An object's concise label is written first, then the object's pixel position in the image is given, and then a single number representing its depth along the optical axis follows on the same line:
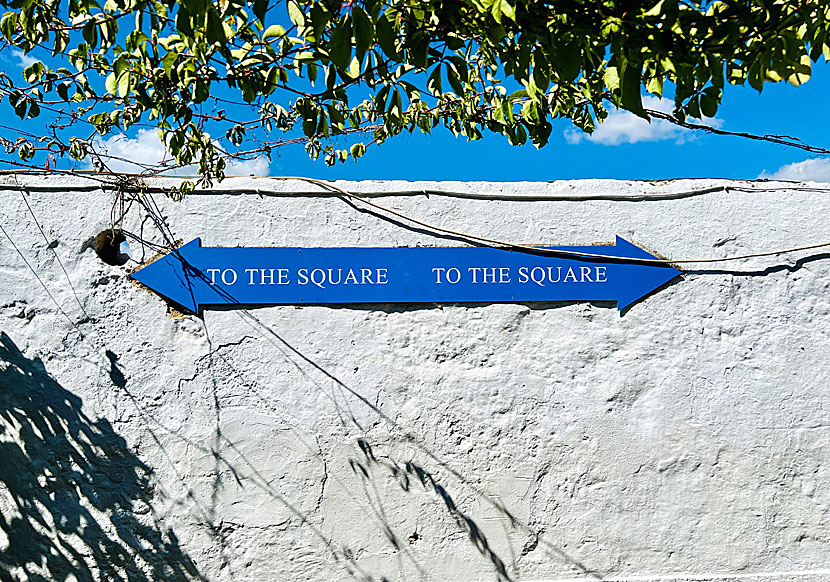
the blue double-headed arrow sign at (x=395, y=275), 3.41
